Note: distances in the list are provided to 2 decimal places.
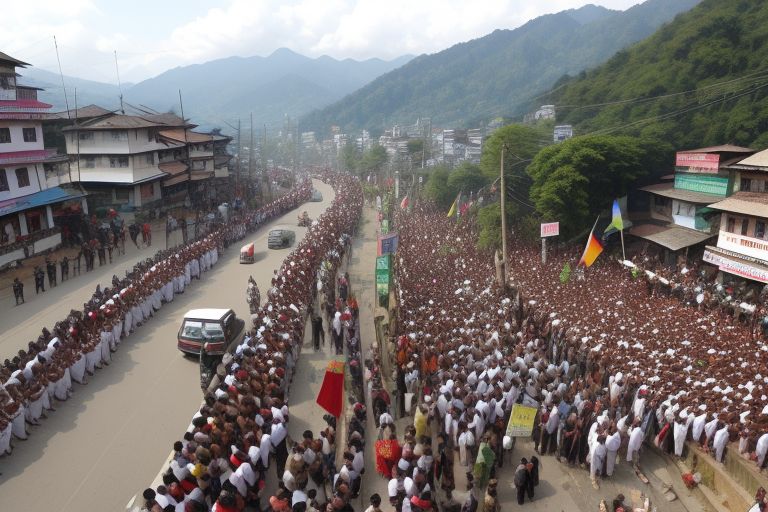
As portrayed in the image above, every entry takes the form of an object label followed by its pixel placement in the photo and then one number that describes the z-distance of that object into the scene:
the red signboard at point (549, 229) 20.28
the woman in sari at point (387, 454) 8.91
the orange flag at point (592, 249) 18.53
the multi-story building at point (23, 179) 22.85
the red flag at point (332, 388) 9.66
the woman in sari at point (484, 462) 9.16
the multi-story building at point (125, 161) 33.62
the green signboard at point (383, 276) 16.42
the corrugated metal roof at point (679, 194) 22.03
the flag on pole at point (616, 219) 19.71
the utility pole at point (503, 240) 19.14
